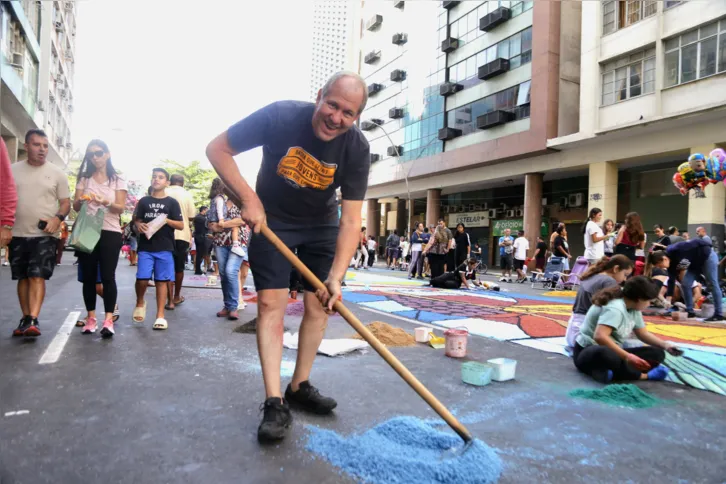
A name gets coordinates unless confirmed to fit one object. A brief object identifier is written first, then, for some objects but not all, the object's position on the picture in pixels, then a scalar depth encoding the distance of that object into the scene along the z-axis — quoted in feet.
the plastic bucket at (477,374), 10.84
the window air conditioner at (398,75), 114.93
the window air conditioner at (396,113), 114.11
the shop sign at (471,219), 101.70
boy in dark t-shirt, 17.52
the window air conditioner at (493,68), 82.12
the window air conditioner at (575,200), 80.02
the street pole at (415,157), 101.27
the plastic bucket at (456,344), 13.67
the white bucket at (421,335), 15.46
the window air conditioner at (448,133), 93.19
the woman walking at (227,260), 20.01
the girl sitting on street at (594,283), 14.01
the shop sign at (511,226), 87.40
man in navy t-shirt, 8.02
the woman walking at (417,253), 52.70
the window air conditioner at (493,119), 79.77
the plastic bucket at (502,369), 11.12
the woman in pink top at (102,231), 15.44
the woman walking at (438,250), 42.65
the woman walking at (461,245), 44.07
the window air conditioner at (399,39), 115.96
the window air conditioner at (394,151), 111.47
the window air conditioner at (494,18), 81.97
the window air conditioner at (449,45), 96.43
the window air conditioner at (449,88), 94.38
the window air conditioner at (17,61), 61.07
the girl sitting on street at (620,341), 11.59
